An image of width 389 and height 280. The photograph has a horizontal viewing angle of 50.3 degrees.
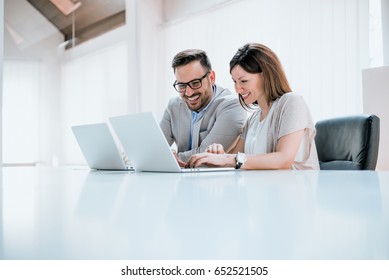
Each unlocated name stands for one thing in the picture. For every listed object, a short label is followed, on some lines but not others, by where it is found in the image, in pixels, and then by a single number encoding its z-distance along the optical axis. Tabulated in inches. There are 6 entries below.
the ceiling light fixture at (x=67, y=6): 215.8
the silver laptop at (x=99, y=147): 59.4
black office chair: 62.4
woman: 56.1
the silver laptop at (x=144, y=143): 46.0
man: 80.4
